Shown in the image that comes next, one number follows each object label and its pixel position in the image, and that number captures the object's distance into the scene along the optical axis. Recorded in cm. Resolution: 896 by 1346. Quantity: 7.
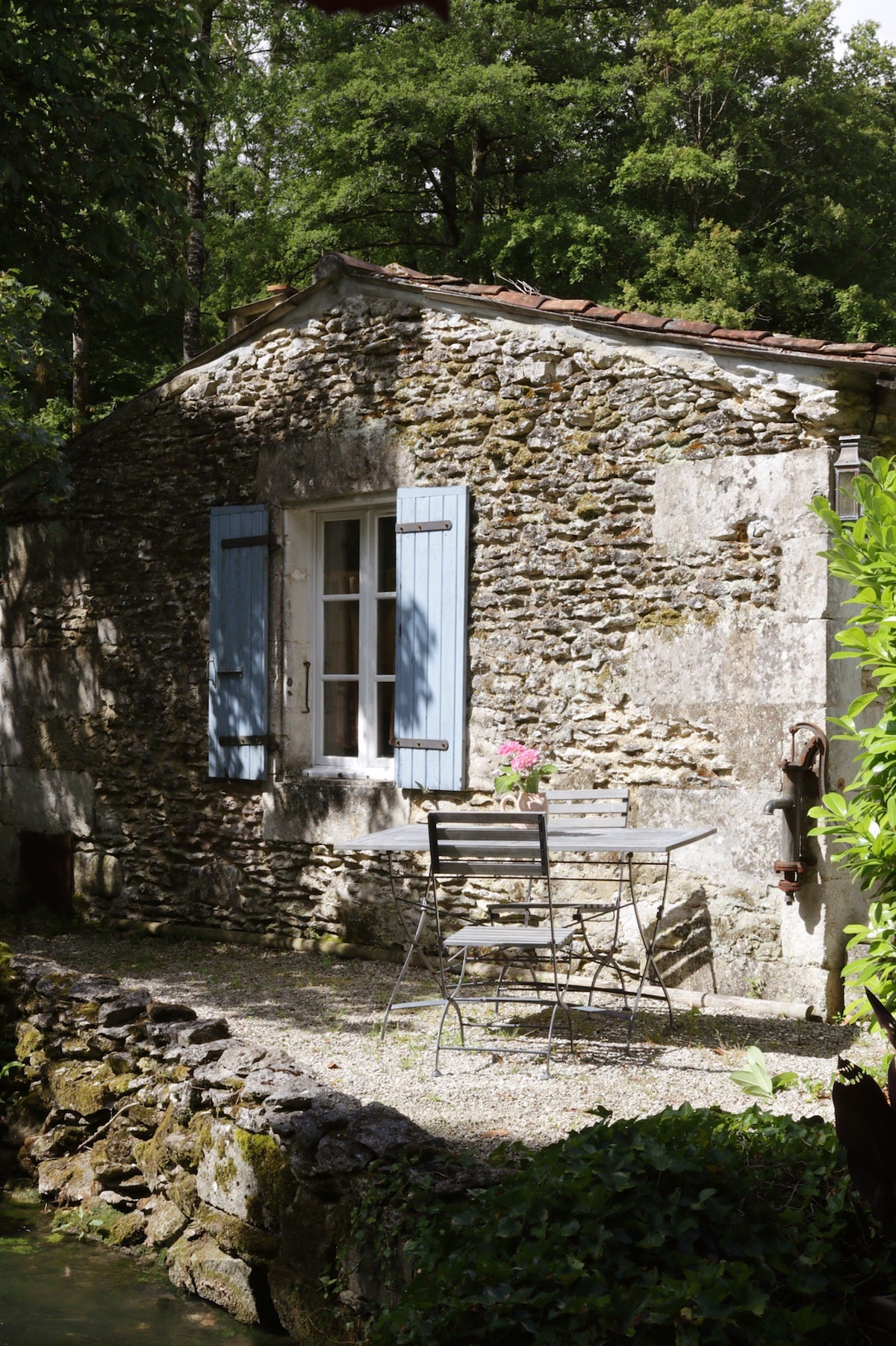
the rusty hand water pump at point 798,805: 562
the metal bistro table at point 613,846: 486
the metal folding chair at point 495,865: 478
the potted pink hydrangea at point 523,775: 620
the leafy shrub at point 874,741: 361
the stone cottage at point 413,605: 584
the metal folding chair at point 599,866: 588
